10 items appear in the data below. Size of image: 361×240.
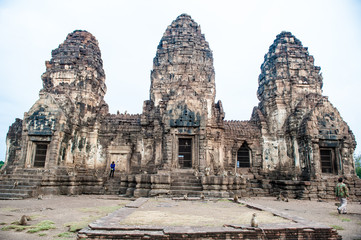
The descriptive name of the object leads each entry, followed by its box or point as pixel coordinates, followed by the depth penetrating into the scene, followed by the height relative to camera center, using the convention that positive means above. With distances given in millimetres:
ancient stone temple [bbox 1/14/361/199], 15109 +2326
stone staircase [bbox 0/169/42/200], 12823 -1075
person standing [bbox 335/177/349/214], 9156 -851
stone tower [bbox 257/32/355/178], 16328 +3725
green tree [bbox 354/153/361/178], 42166 +2037
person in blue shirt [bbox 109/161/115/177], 17409 -188
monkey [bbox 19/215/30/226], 6574 -1453
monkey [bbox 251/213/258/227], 5422 -1113
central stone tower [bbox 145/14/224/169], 15344 +5069
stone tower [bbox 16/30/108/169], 15664 +3733
